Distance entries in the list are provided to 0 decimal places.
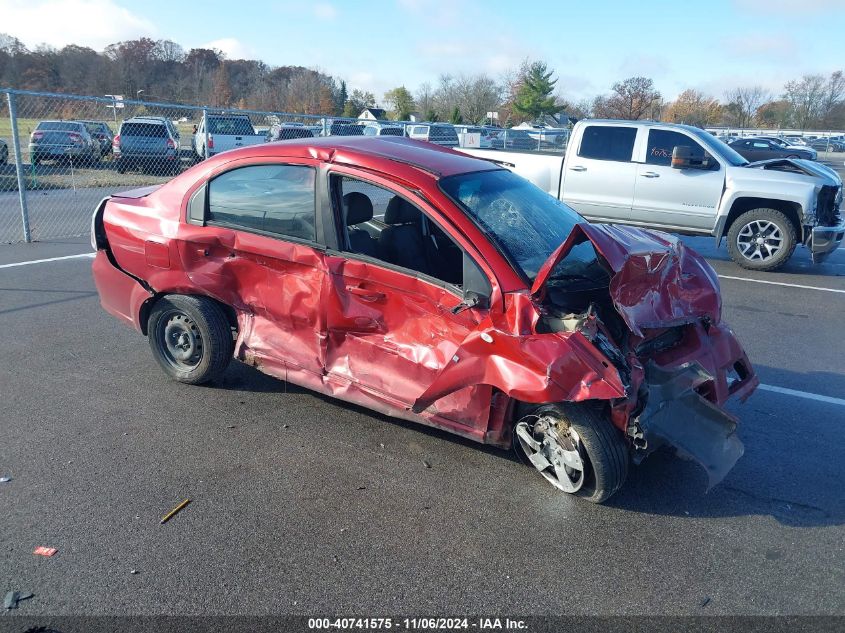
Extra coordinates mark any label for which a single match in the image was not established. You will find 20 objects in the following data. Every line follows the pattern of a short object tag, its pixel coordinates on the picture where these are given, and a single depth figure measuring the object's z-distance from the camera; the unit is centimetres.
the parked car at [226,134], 2023
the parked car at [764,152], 2142
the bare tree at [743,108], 7494
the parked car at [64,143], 1736
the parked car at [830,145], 5331
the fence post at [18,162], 943
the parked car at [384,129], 2081
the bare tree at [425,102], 6799
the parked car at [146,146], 1731
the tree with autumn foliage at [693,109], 6850
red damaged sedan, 357
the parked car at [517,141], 2204
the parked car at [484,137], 1980
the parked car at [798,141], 4478
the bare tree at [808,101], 7581
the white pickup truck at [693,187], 968
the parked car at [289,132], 1948
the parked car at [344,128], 1781
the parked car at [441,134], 2155
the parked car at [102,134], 1874
